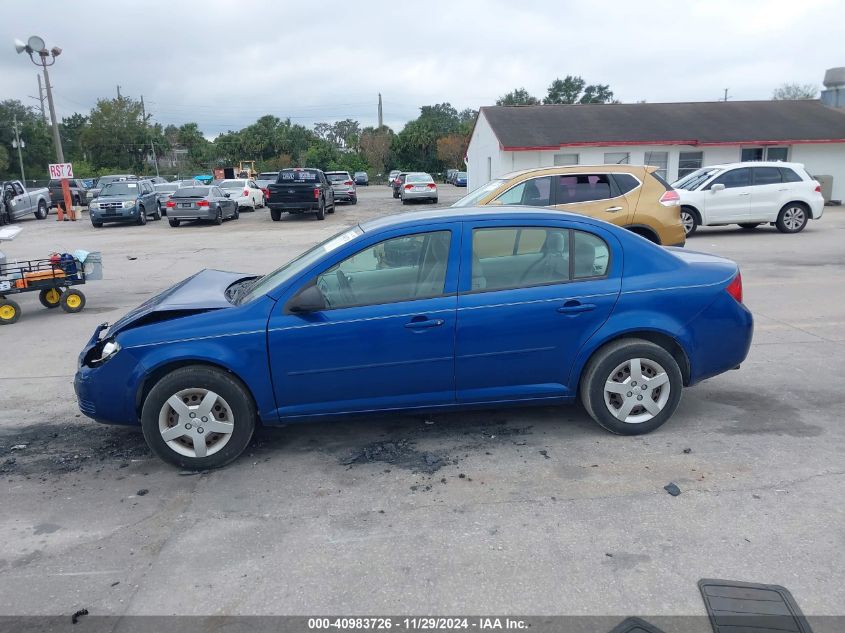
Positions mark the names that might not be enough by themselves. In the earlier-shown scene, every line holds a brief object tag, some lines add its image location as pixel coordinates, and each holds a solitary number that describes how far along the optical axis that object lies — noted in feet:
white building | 85.20
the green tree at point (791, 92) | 269.11
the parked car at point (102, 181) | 99.96
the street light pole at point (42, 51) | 99.81
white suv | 52.21
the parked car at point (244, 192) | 98.20
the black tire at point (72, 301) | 32.32
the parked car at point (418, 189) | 102.58
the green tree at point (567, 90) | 273.75
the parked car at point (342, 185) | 109.19
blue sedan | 14.39
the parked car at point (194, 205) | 77.61
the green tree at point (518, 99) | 261.85
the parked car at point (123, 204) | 80.89
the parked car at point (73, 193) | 107.24
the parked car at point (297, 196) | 79.82
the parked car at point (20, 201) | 88.28
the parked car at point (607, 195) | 34.76
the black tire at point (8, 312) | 30.73
